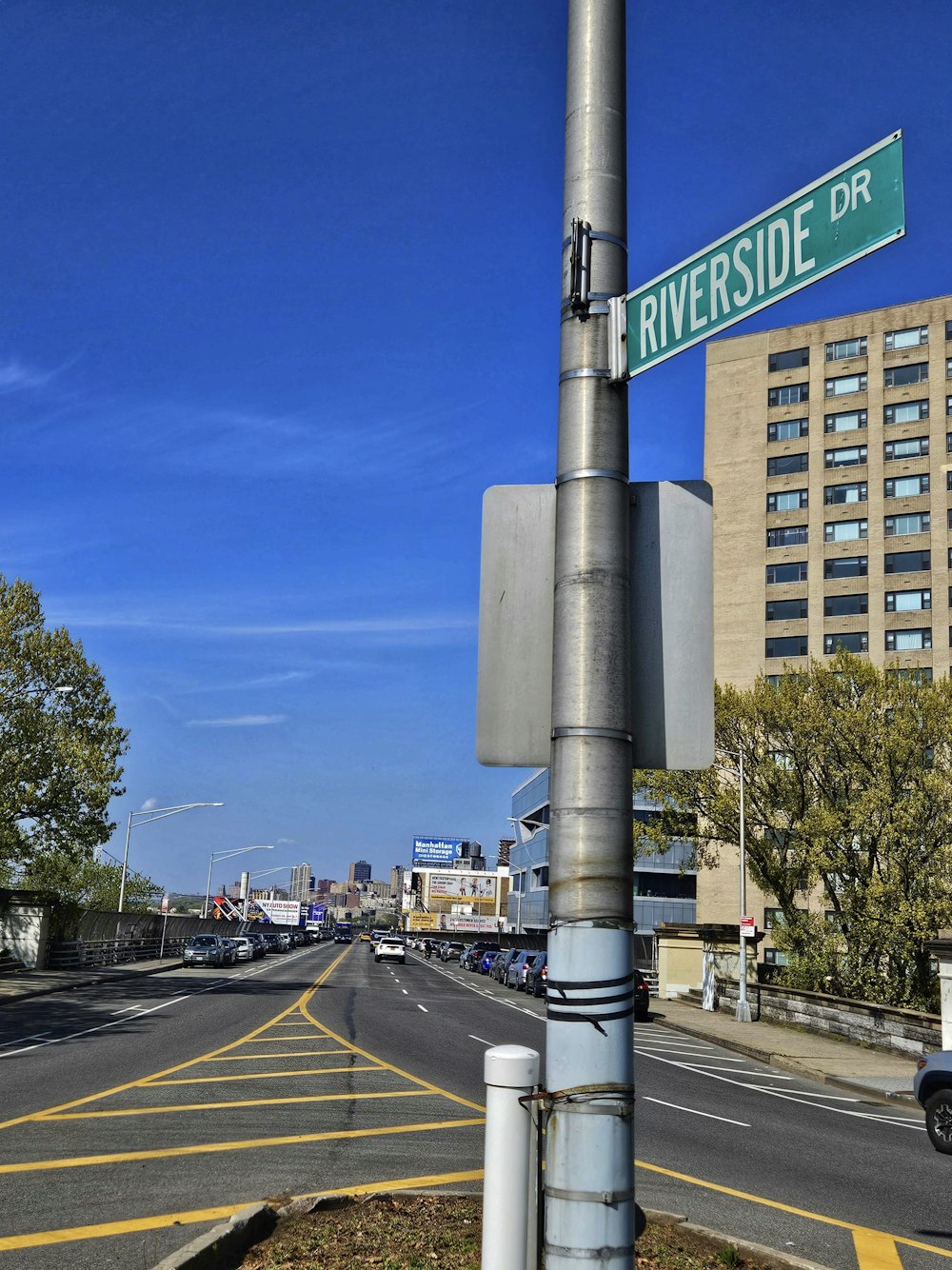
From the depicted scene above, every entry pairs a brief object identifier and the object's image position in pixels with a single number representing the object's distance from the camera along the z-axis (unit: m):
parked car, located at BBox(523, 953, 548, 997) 44.56
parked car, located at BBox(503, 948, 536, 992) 49.25
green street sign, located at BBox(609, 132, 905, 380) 3.34
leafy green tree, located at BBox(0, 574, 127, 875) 38.16
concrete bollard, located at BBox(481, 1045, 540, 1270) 3.74
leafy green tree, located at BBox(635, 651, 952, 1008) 32.78
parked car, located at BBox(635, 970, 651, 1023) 34.84
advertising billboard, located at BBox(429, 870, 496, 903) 183.88
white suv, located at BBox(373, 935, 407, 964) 74.38
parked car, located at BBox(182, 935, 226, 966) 54.75
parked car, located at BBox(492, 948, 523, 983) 53.98
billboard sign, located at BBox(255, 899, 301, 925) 145.75
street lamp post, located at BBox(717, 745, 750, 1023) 34.47
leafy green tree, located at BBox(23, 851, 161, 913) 62.88
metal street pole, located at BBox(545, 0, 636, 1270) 3.27
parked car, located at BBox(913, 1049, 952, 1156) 13.36
